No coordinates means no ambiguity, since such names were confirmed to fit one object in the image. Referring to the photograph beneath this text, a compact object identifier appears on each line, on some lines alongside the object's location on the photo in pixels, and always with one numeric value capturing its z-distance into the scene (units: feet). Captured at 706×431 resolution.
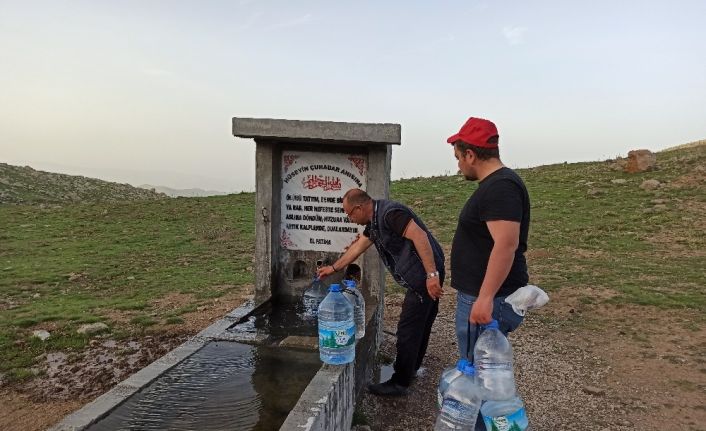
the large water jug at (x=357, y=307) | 16.88
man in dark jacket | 14.80
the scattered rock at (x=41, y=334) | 22.54
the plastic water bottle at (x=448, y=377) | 10.36
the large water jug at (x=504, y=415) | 10.11
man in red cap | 10.42
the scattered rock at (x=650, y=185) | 56.95
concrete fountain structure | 13.52
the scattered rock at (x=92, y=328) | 23.38
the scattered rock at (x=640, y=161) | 64.80
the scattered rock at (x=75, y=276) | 34.40
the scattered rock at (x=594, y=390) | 17.80
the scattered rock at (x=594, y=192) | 57.54
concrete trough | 11.27
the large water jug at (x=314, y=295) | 20.58
